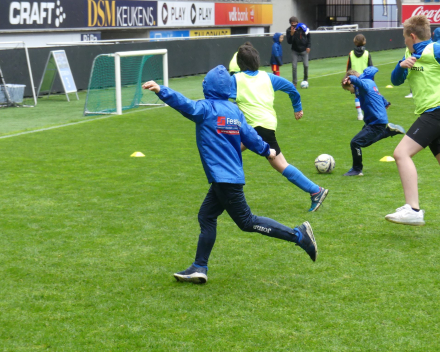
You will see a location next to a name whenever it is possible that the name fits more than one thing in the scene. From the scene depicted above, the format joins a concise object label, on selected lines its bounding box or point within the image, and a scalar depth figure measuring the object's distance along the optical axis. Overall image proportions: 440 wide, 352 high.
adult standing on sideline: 22.38
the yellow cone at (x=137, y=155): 11.17
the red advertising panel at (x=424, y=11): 48.22
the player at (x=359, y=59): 15.63
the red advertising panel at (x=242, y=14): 39.59
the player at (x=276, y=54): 22.81
